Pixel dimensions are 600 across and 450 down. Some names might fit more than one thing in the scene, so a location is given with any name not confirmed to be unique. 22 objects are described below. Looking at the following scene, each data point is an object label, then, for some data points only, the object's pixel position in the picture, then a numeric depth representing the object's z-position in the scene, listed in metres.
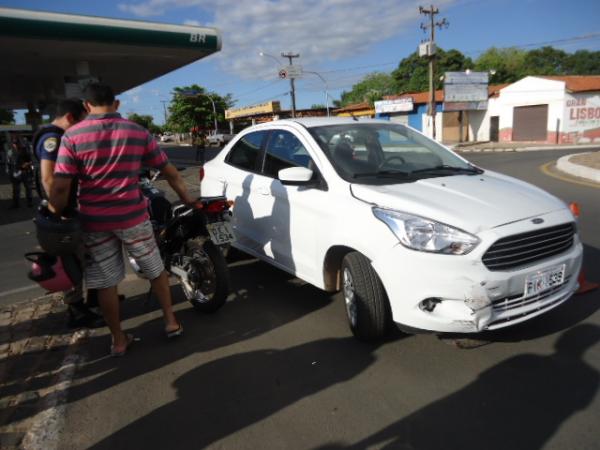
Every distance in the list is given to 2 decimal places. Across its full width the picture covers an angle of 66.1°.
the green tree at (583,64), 72.75
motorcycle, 4.07
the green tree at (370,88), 75.38
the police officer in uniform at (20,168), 10.87
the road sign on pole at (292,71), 34.25
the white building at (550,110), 30.09
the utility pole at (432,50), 31.98
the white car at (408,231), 2.84
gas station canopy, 9.62
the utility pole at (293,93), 36.91
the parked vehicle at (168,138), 85.48
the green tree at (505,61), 64.22
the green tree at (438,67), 57.72
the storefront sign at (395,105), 40.19
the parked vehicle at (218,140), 46.30
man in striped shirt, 3.00
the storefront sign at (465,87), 35.03
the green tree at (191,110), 65.06
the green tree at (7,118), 79.15
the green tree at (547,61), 70.44
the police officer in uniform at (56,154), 3.26
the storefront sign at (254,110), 58.47
